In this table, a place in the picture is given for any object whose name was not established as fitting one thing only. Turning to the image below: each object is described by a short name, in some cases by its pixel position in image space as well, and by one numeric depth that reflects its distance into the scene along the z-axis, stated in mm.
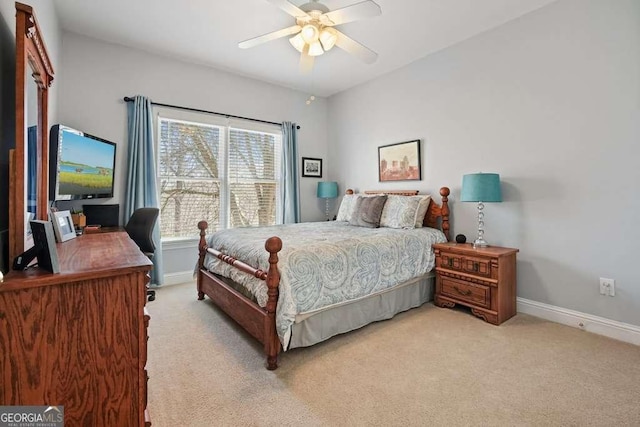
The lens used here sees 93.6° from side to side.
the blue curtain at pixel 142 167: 3541
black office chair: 2973
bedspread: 2121
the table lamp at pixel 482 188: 2889
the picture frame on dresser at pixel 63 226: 1760
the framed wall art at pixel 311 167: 5188
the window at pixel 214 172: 3947
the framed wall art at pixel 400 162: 3973
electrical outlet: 2490
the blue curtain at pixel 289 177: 4801
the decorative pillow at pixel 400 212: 3514
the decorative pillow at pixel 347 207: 4293
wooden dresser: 965
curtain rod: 3555
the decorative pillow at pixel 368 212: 3725
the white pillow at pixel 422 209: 3556
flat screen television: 2533
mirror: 1158
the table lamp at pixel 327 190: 5008
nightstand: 2748
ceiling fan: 2283
